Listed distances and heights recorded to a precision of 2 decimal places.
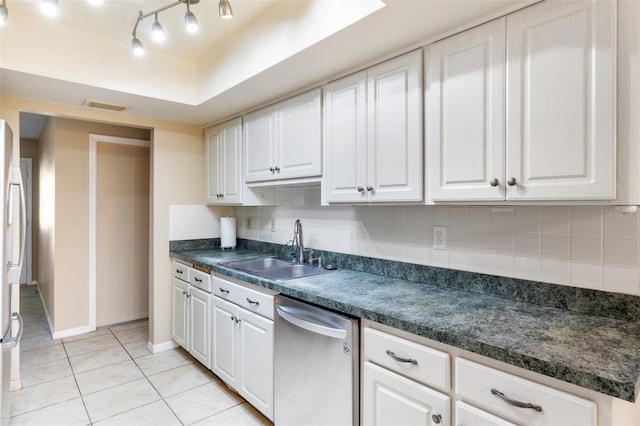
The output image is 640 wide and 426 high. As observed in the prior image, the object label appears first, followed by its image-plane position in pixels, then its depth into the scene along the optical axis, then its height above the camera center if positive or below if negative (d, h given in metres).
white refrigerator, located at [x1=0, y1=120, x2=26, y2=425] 1.64 -0.23
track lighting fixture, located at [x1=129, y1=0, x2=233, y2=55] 1.51 +0.88
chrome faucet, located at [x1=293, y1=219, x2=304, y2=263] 2.64 -0.22
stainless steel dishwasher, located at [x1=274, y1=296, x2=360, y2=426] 1.55 -0.75
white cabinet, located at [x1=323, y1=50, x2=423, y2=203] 1.69 +0.41
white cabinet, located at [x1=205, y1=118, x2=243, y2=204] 2.96 +0.44
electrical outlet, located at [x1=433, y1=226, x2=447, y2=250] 1.88 -0.14
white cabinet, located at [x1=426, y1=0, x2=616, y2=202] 1.17 +0.40
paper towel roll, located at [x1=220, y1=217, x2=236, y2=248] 3.36 -0.19
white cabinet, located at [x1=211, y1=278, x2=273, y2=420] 2.05 -0.87
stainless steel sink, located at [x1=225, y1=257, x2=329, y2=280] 2.44 -0.42
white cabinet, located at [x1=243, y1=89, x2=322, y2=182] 2.22 +0.50
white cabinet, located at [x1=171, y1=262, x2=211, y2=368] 2.68 -0.83
